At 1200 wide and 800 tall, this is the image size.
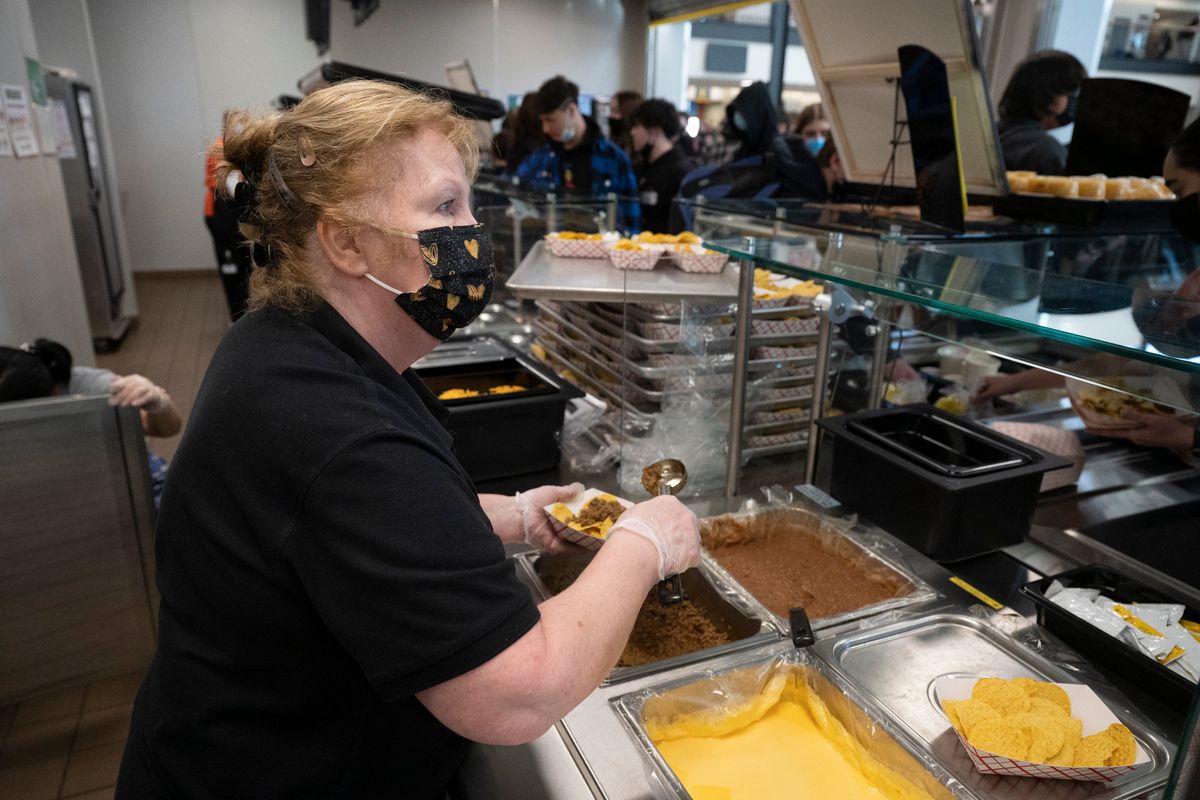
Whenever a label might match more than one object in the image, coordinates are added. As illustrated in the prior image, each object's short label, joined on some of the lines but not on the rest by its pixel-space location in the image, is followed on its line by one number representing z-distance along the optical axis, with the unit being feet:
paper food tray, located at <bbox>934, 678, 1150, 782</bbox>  3.12
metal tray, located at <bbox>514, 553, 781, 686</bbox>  3.89
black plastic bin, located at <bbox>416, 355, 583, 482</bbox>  6.11
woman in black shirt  2.49
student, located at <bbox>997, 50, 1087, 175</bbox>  10.18
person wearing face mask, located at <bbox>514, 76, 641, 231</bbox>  14.75
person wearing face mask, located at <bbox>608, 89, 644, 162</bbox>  21.58
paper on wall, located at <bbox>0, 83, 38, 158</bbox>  11.33
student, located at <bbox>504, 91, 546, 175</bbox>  17.70
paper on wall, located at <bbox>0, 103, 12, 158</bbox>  10.93
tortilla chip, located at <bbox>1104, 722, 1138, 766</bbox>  3.23
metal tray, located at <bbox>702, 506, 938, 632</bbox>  4.31
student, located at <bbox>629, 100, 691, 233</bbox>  16.44
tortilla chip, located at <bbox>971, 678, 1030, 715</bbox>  3.52
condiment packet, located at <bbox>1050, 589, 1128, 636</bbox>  4.02
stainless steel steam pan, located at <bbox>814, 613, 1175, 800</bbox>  3.18
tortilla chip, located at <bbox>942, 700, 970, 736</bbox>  3.43
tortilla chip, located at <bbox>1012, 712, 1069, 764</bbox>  3.23
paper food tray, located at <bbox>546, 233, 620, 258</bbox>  7.88
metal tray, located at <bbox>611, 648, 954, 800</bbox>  3.27
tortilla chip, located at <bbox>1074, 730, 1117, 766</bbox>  3.21
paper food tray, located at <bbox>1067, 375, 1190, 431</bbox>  2.80
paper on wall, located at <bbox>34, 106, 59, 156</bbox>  12.95
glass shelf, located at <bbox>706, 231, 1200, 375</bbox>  3.08
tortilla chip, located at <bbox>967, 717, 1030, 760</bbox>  3.22
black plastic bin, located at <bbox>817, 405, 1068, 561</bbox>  4.72
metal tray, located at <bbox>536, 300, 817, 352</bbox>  6.27
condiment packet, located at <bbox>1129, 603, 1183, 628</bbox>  4.08
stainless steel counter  3.23
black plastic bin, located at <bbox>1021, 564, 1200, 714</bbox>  3.63
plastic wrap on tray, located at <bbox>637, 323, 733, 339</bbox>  6.26
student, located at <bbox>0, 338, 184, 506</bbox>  6.49
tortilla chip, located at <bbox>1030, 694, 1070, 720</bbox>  3.46
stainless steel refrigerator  18.47
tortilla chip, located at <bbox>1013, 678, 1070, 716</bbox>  3.59
